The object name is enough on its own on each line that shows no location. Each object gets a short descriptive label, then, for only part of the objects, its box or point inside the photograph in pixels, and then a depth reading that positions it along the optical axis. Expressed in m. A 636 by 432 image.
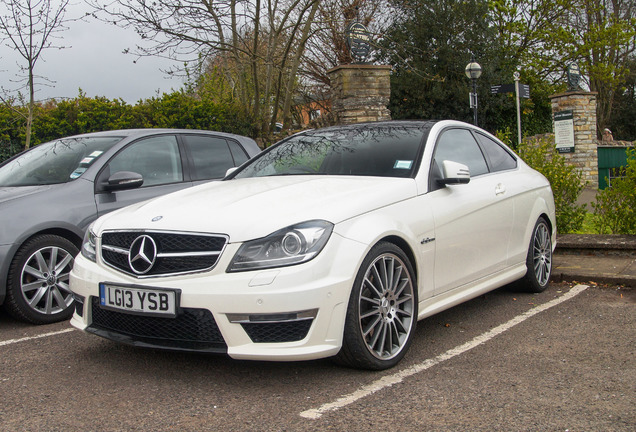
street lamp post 18.98
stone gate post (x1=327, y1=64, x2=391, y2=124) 14.11
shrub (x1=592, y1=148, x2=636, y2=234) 7.50
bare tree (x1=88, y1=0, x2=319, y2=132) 13.63
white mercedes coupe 3.42
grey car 5.10
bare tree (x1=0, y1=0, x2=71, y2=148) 10.28
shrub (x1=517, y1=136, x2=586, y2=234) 8.09
